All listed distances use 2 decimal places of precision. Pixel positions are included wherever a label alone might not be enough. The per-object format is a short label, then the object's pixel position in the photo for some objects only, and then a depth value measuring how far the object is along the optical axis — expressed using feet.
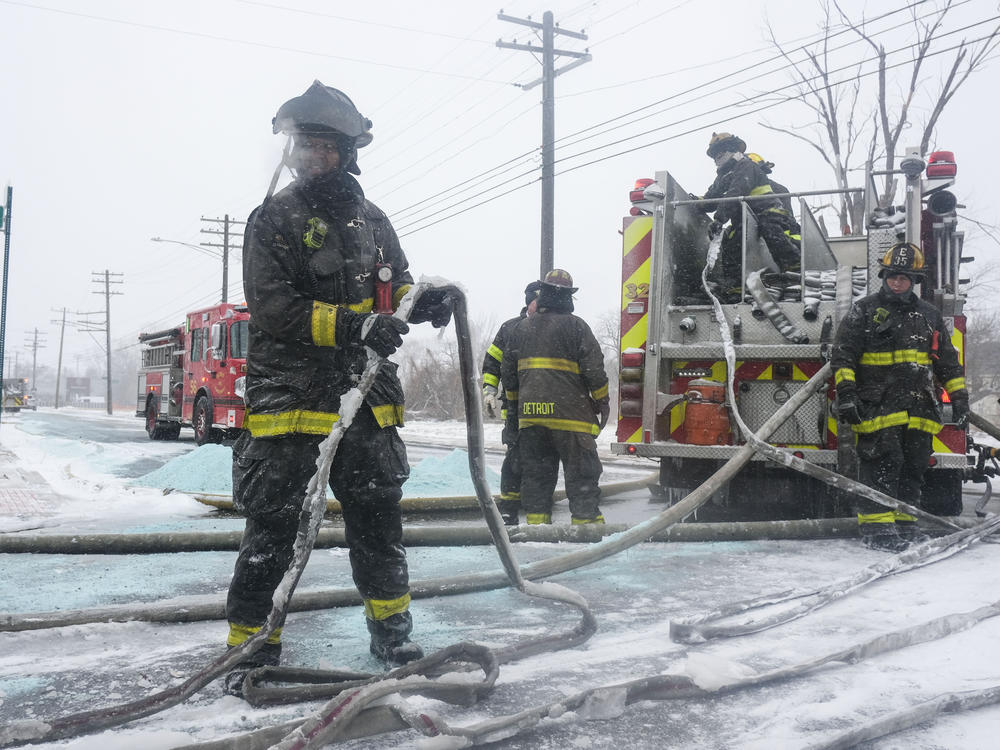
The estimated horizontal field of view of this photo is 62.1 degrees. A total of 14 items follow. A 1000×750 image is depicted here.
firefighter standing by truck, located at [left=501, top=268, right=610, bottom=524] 16.62
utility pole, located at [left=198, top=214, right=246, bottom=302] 112.54
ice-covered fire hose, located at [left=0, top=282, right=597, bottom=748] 6.10
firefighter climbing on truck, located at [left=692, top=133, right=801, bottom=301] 18.83
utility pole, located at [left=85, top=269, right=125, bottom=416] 186.19
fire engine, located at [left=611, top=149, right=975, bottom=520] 16.67
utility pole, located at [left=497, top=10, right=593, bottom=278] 53.98
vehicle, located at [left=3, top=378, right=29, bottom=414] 155.50
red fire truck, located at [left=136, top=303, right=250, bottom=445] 42.83
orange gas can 17.01
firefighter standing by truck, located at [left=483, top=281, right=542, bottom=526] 18.37
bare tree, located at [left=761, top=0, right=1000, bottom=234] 51.03
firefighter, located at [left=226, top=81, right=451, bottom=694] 7.96
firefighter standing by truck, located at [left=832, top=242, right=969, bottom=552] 15.31
